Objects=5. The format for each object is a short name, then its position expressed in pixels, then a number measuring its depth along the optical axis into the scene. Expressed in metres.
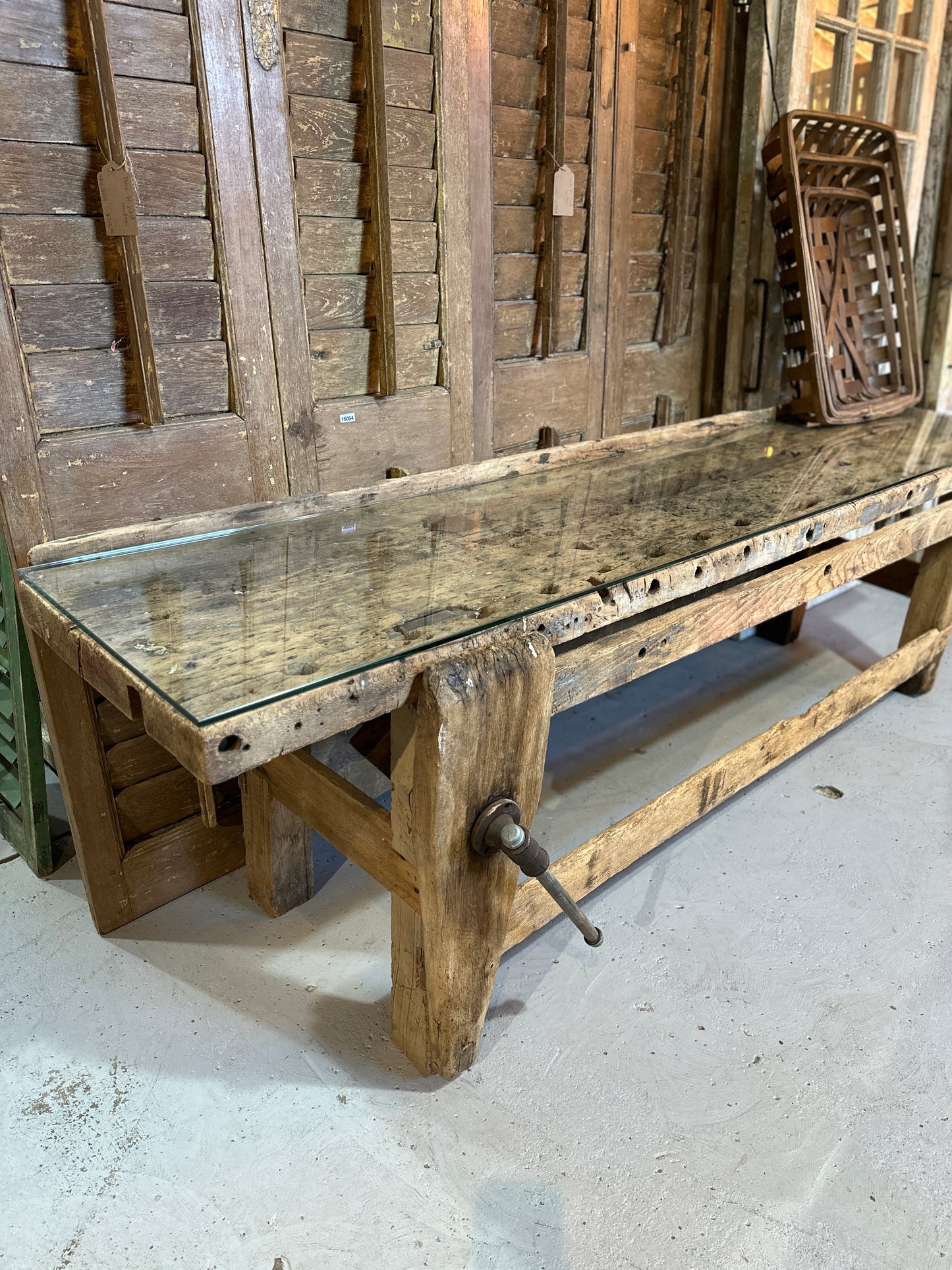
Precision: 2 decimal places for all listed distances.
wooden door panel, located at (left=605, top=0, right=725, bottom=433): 3.03
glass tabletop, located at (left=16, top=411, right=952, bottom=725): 1.36
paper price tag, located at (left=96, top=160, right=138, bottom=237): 1.84
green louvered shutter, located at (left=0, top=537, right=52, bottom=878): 2.10
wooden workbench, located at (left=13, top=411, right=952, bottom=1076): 1.33
